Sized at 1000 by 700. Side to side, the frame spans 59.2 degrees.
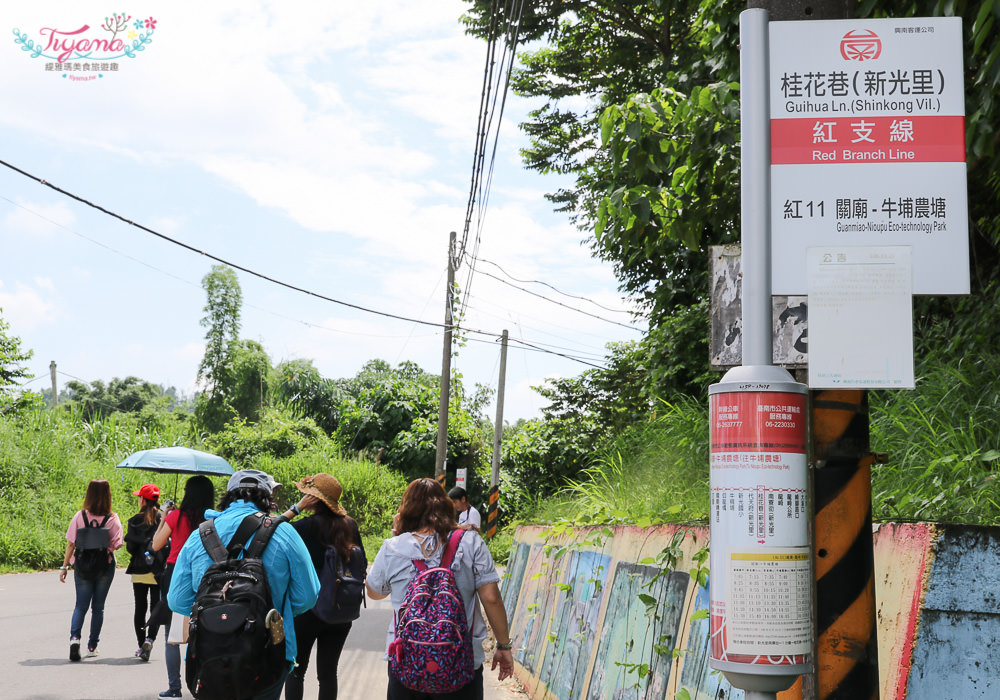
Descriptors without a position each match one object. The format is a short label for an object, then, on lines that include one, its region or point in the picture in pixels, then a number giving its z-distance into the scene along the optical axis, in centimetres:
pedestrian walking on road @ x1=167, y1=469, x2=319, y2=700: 459
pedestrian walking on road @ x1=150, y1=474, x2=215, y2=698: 756
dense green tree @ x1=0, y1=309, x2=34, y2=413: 3162
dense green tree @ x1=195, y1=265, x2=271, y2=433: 4450
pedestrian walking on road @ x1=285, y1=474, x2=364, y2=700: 607
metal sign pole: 221
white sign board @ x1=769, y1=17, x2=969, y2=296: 243
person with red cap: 938
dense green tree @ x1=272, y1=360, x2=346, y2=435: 4391
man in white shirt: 1200
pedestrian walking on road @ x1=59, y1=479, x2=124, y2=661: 949
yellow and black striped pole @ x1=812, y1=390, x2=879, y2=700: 249
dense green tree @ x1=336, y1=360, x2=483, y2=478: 3139
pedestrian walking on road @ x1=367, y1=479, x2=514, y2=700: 455
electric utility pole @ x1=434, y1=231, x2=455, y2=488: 2275
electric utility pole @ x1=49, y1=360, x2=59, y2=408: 4872
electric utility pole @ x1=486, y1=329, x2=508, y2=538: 2447
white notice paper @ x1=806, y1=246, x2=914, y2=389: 240
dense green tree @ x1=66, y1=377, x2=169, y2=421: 6494
